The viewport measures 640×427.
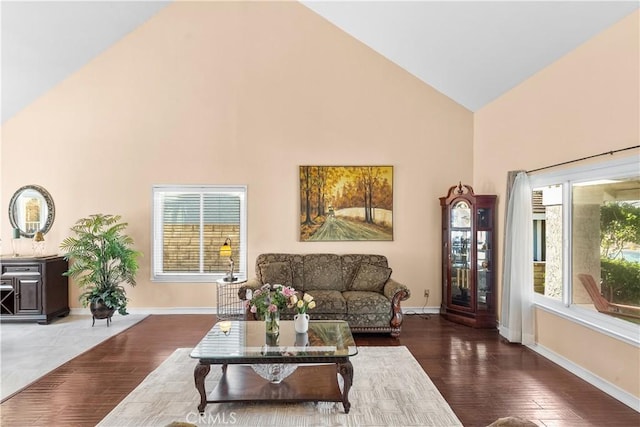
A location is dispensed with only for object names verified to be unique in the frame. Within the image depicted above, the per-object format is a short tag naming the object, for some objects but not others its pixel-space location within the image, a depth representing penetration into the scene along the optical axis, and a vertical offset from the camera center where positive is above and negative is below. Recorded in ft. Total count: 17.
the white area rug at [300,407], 9.75 -5.09
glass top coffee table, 10.06 -3.74
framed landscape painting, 20.67 +1.06
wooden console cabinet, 18.49 -3.40
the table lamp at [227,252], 18.69 -1.50
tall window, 11.53 -0.35
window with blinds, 20.94 -0.40
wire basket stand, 19.58 -4.28
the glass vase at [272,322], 11.55 -3.06
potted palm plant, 18.49 -2.16
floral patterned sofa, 16.75 -3.01
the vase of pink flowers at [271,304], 11.52 -2.49
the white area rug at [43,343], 12.80 -5.13
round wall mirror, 20.42 +0.58
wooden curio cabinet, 18.48 -1.75
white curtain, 15.78 -1.90
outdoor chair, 11.29 -2.55
